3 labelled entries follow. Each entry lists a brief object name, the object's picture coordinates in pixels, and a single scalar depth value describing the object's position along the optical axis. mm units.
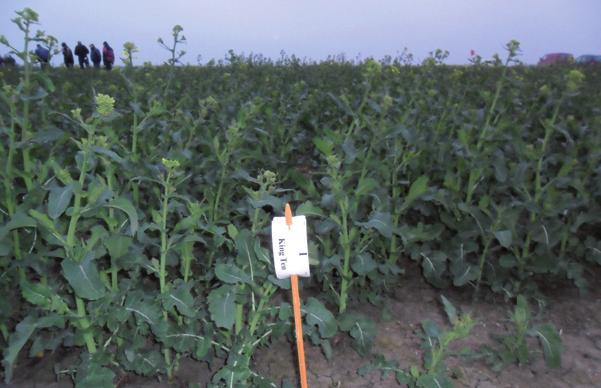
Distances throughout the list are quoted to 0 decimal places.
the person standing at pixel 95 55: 25158
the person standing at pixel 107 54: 24219
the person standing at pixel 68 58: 19858
